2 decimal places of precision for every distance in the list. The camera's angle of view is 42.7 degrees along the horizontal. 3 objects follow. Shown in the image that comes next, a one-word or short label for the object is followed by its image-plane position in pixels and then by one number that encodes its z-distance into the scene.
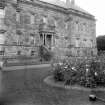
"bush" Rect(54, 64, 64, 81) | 8.18
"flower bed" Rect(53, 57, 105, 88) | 7.21
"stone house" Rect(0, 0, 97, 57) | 20.56
